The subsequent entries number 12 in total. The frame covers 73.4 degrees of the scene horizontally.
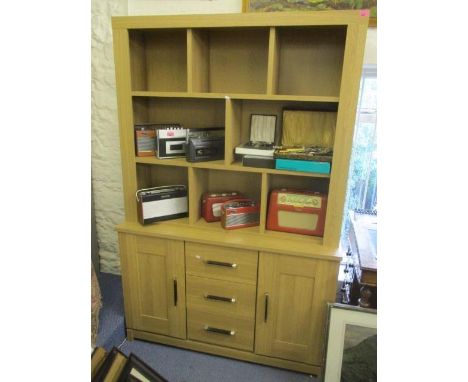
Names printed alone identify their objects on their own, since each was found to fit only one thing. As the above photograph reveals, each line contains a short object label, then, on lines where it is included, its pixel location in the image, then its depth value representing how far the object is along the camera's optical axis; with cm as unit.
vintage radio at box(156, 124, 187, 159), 179
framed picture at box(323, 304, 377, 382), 162
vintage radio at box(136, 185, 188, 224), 184
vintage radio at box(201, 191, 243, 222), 193
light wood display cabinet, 163
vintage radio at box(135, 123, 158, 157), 183
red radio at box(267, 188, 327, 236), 175
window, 193
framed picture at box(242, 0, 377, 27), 167
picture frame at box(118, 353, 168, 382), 146
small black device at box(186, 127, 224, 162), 174
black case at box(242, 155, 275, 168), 168
